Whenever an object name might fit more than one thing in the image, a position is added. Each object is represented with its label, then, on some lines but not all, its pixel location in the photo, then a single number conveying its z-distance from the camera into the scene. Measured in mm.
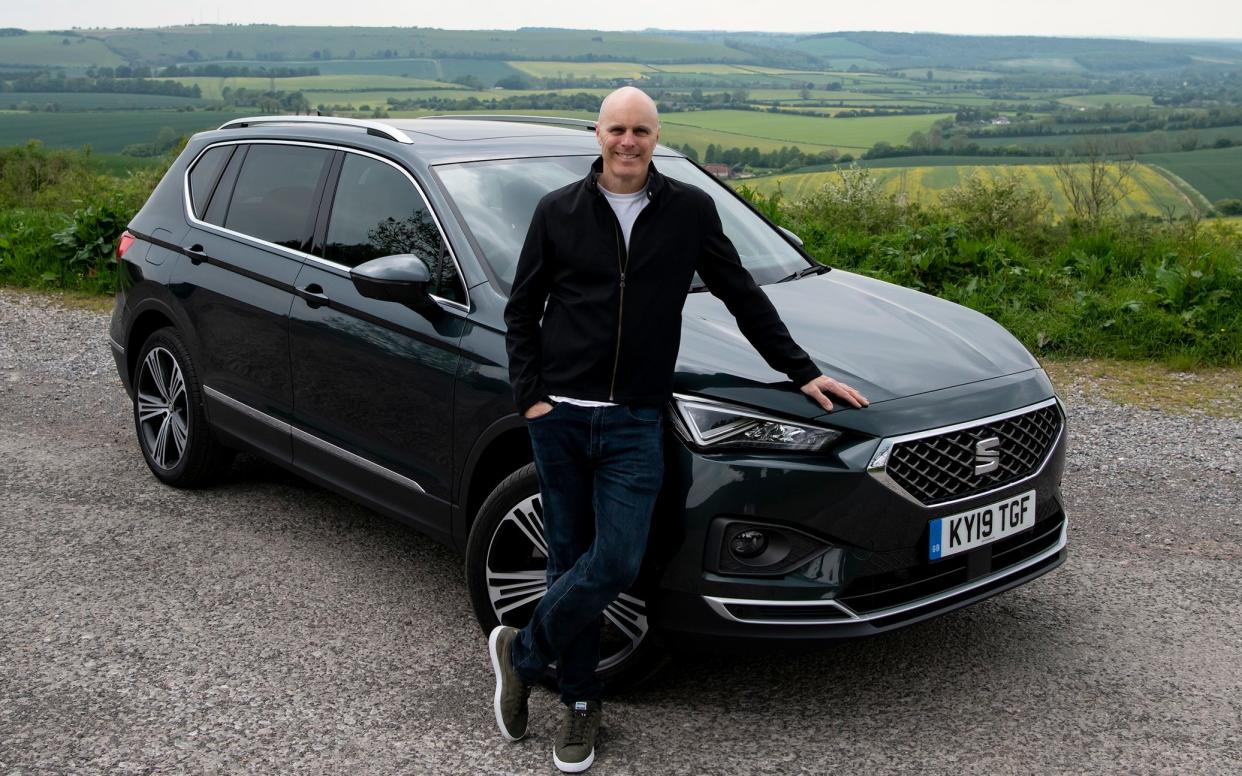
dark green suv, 3426
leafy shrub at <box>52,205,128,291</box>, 11641
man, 3148
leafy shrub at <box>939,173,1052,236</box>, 11227
